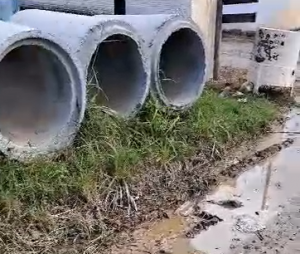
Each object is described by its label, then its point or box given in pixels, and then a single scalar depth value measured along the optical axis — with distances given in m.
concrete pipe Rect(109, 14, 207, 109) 5.14
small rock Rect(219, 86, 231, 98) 6.80
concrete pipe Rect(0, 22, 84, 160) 4.09
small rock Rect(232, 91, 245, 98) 6.87
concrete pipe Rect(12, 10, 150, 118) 4.59
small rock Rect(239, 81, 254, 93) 7.14
